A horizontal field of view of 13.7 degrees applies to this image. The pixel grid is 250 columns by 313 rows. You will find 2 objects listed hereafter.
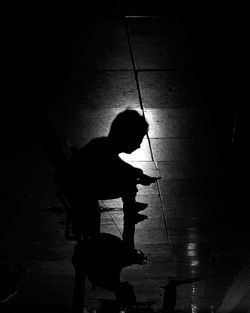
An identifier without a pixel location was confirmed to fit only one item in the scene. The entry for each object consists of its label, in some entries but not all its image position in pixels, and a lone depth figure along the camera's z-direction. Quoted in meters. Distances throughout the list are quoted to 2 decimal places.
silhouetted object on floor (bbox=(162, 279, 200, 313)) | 6.32
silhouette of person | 5.40
